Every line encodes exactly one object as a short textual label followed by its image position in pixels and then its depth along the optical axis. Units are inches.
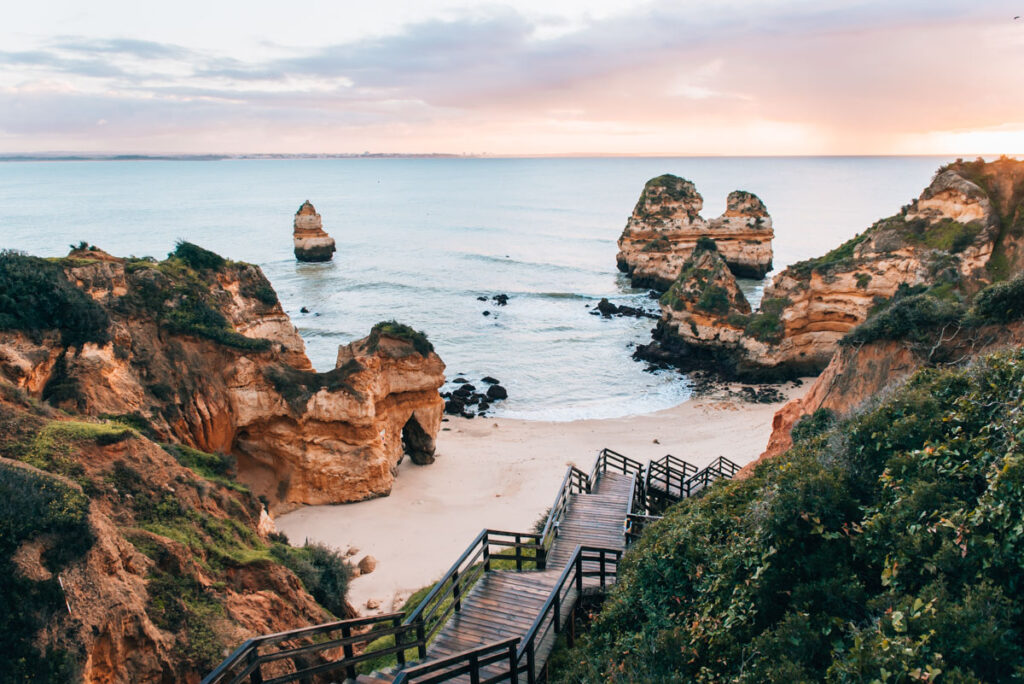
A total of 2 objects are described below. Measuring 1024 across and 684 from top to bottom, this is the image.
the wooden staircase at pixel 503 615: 300.2
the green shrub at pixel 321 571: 498.0
